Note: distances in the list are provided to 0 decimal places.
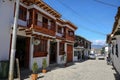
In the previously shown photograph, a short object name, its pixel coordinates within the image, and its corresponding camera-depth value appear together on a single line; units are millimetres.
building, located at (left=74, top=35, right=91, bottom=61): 19781
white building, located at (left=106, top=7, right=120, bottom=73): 4229
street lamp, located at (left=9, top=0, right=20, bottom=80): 4165
